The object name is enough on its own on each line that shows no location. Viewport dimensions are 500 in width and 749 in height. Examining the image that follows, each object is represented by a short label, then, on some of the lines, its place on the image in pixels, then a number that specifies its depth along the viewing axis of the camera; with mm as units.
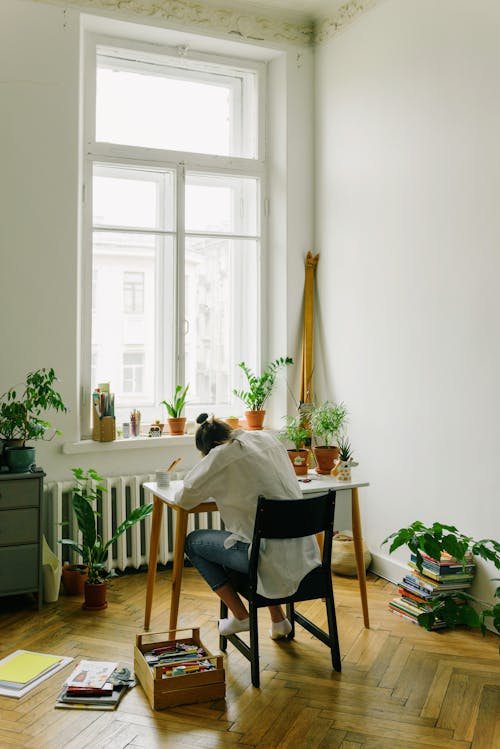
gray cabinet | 4020
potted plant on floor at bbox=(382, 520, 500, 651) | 3455
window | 5043
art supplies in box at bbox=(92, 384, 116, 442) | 4691
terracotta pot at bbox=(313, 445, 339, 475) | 4203
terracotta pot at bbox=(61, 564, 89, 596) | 4371
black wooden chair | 3111
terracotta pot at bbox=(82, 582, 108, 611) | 4105
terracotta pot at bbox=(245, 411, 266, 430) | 5234
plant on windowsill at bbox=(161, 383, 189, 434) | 5039
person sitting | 3221
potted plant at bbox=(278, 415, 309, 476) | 4203
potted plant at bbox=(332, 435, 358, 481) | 4023
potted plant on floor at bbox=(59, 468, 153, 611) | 4125
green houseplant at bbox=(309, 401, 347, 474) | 4211
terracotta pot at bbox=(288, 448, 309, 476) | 4195
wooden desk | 3573
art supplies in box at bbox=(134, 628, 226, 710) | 2984
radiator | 4520
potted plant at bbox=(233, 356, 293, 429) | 5242
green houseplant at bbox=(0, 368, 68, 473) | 4090
